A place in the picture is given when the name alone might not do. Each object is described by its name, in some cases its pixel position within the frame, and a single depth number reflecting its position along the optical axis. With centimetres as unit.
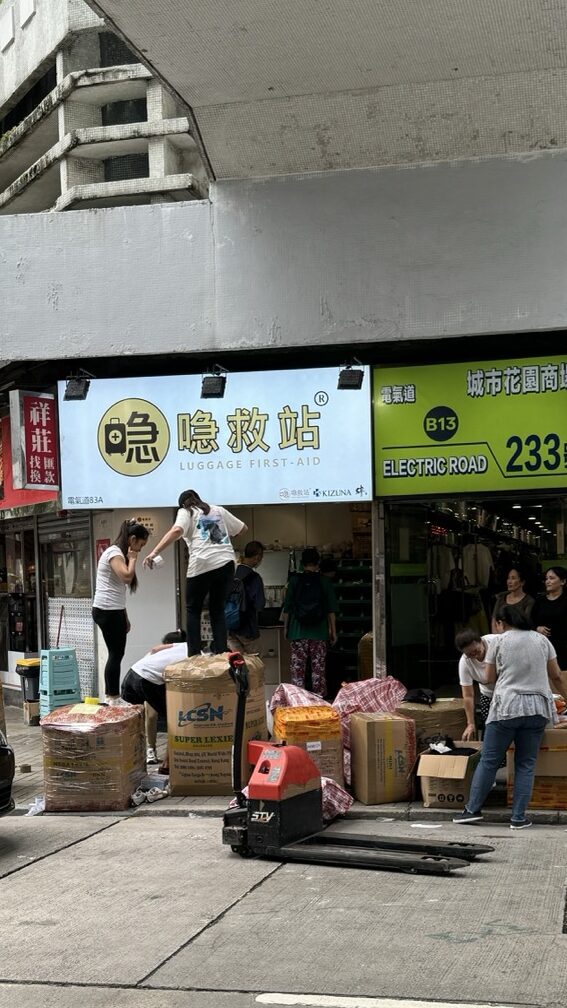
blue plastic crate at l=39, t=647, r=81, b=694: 1283
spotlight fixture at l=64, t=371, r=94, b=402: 1177
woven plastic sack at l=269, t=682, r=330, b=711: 932
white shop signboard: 1109
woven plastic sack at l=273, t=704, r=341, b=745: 869
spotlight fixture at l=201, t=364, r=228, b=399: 1143
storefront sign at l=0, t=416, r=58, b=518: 1346
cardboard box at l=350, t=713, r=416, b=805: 878
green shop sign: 1070
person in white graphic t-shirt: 999
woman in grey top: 802
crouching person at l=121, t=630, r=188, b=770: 997
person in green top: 1205
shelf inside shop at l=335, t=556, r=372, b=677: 1299
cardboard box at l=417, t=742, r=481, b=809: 853
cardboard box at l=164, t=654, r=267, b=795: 920
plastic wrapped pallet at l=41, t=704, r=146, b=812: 894
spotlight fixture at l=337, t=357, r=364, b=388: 1110
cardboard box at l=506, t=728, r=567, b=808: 841
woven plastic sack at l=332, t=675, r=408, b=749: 960
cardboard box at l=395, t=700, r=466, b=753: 920
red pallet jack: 694
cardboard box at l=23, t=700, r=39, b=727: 1426
